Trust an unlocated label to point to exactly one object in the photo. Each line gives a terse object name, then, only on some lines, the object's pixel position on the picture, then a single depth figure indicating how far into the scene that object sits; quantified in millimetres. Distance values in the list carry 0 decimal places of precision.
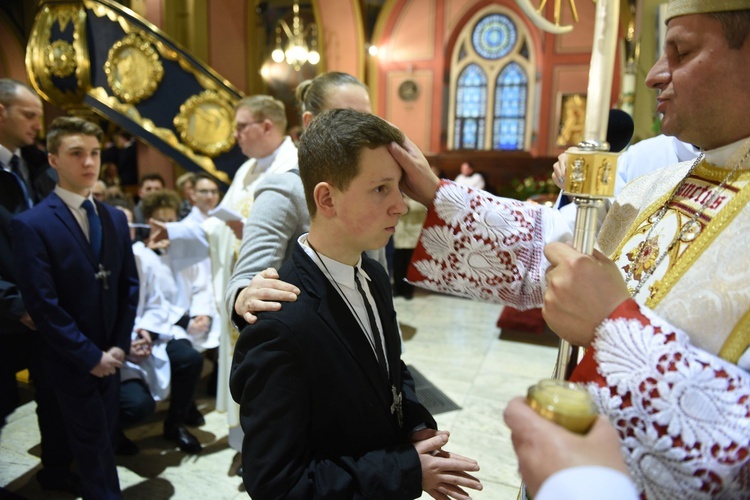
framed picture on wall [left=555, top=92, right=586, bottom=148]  11664
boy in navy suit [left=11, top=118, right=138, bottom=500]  2352
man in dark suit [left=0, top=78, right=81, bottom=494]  2604
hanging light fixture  10383
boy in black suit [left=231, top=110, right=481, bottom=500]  1123
